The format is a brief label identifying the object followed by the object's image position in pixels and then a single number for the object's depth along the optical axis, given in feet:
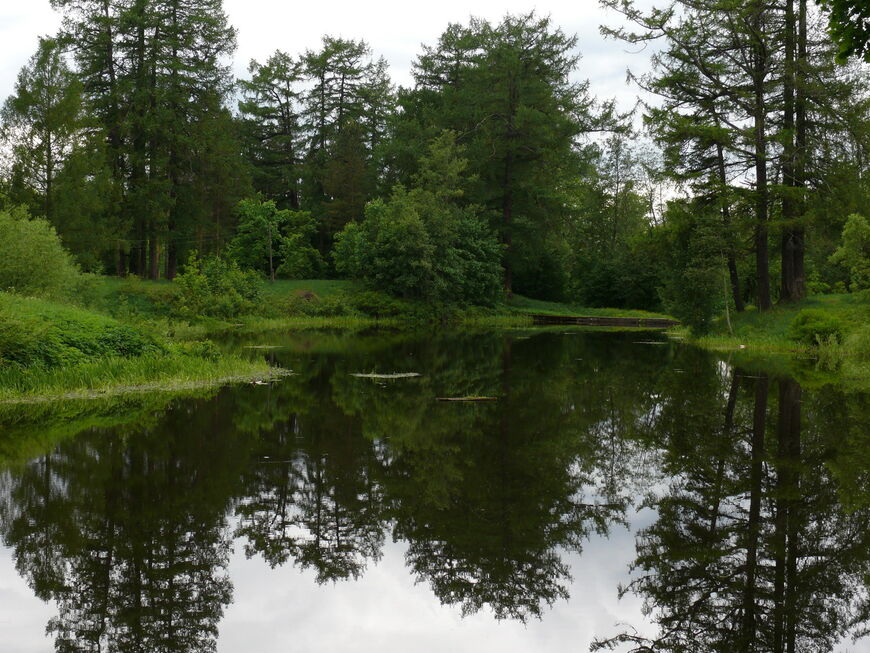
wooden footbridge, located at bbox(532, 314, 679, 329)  151.34
